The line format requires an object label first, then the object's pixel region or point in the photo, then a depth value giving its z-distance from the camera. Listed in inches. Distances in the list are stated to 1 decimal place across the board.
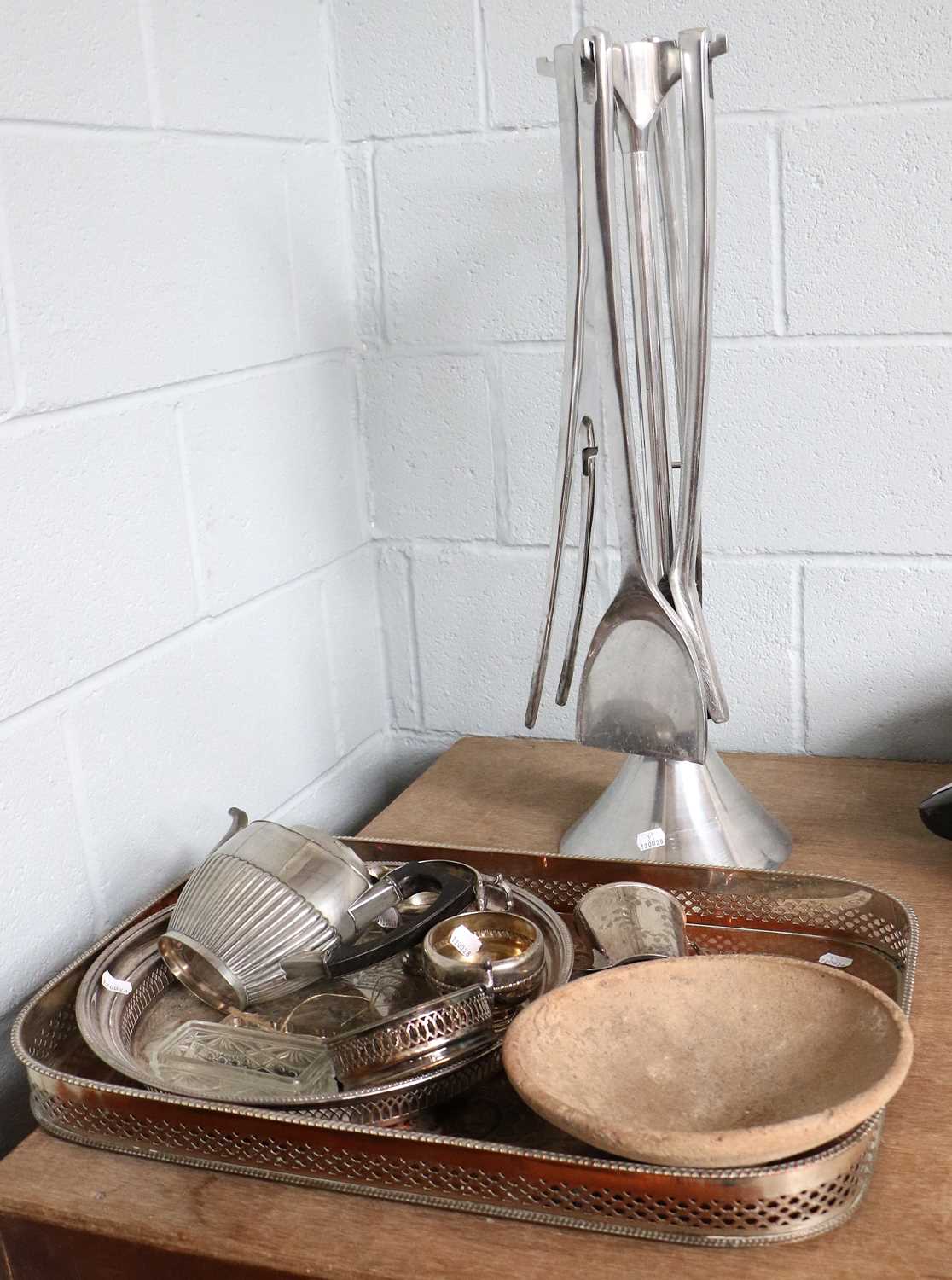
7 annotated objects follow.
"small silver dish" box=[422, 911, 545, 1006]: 24.9
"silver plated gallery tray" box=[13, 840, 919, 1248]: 19.4
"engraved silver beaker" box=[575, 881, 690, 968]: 26.5
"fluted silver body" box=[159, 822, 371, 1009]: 26.4
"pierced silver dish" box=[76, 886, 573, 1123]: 22.6
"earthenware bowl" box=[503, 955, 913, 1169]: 19.3
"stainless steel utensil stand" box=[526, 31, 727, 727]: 27.6
